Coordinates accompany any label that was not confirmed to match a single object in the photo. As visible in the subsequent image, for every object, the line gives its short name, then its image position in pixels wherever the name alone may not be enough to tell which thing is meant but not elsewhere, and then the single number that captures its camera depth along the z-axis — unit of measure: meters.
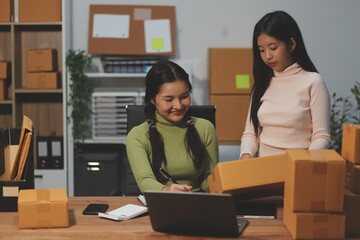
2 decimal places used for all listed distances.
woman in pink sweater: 2.14
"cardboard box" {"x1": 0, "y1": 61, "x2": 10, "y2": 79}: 4.16
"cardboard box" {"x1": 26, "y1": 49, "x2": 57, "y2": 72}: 4.16
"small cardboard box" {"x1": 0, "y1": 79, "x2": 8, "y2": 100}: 4.17
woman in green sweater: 2.00
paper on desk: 1.71
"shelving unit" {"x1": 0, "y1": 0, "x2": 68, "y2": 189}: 4.18
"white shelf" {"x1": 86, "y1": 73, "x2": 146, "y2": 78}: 4.12
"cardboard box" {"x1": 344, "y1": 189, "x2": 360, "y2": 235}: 1.55
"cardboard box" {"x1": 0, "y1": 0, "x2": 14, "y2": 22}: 4.15
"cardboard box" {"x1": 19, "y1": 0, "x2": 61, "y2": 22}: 4.15
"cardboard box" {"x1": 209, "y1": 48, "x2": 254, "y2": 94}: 4.11
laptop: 1.45
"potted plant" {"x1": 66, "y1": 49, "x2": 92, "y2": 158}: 4.10
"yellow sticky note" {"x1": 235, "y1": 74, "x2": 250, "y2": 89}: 4.12
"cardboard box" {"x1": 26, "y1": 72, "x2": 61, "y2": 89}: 4.14
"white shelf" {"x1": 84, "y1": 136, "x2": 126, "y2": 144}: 4.18
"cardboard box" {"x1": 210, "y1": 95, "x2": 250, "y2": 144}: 4.11
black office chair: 2.41
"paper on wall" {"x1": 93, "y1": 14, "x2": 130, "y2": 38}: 4.24
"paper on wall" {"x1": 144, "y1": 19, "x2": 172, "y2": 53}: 4.22
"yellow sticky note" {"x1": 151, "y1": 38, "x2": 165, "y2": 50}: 4.22
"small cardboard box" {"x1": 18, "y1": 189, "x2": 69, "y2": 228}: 1.61
